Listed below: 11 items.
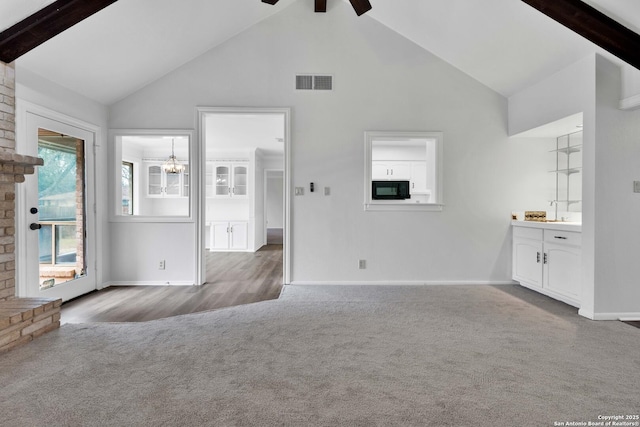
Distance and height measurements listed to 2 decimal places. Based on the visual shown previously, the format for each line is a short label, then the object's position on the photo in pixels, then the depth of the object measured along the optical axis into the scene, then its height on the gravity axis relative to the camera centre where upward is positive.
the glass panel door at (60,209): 3.39 -0.02
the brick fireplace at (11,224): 2.63 -0.14
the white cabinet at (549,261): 3.50 -0.61
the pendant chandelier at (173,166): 7.19 +0.87
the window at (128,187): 7.75 +0.46
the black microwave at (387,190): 4.98 +0.25
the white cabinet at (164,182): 8.17 +0.60
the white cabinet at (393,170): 7.45 +0.81
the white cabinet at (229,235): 7.97 -0.65
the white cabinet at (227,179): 8.13 +0.67
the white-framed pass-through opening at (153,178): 7.71 +0.69
